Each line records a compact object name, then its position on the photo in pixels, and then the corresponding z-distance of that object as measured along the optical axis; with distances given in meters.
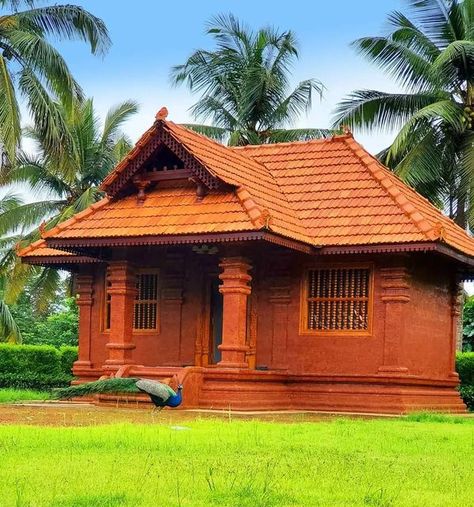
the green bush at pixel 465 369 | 21.94
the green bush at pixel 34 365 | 26.02
